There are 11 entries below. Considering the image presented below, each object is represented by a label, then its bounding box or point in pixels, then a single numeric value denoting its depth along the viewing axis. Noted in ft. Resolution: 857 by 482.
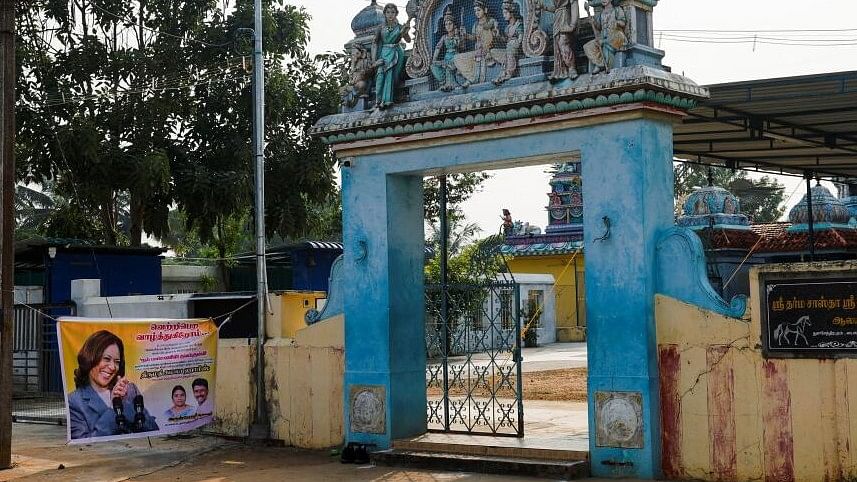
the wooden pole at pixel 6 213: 39.86
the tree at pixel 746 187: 161.07
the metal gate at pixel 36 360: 63.00
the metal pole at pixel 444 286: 39.04
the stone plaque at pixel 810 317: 29.94
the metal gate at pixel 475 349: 37.83
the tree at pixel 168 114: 75.25
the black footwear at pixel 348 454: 38.86
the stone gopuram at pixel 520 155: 33.30
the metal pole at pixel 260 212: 44.29
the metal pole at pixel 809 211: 64.20
